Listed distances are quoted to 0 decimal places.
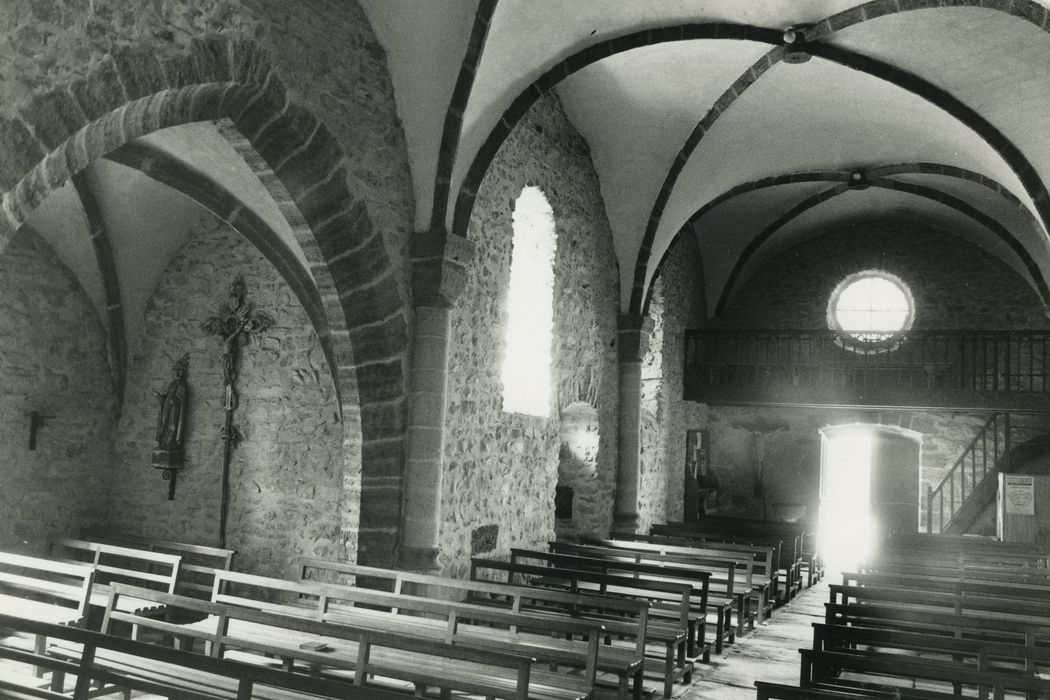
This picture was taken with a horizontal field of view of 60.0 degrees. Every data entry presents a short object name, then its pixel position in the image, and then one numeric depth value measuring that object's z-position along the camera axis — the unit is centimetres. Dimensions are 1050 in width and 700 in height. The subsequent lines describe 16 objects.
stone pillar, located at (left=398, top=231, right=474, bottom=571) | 785
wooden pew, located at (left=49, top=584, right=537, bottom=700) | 375
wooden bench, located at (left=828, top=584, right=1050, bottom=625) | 697
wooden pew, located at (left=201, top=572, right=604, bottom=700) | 488
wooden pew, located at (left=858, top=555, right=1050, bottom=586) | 909
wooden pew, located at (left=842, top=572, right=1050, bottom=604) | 789
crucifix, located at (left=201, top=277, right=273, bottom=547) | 978
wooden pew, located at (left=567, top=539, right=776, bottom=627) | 899
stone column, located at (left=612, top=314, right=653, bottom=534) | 1243
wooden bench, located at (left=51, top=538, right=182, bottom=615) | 716
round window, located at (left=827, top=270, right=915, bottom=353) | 1709
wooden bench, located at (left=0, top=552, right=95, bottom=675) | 607
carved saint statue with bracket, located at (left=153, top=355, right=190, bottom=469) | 1002
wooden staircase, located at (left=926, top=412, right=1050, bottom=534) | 1455
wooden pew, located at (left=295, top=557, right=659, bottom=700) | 548
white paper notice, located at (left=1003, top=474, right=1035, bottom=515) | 1277
